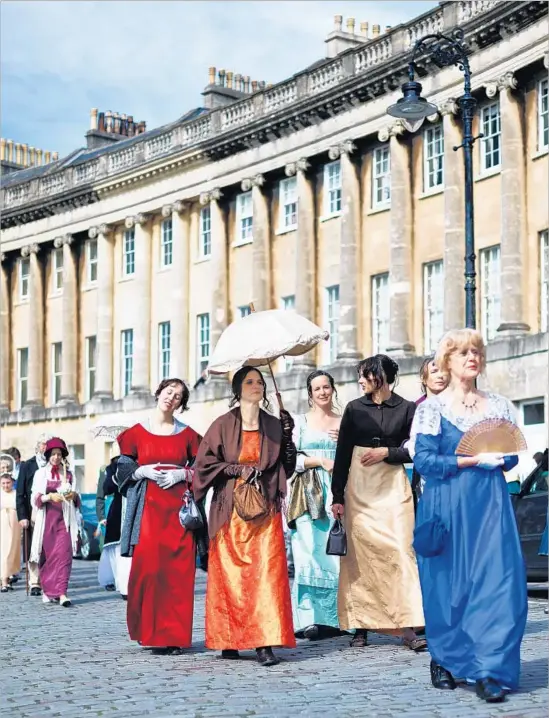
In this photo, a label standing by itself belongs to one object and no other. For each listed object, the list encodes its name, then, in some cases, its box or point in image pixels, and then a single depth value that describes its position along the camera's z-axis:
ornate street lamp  19.16
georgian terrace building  33.19
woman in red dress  11.02
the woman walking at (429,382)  10.91
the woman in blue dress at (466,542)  8.05
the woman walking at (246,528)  10.08
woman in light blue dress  11.52
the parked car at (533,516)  16.98
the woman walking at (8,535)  20.16
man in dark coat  18.69
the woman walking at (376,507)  10.61
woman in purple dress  17.20
